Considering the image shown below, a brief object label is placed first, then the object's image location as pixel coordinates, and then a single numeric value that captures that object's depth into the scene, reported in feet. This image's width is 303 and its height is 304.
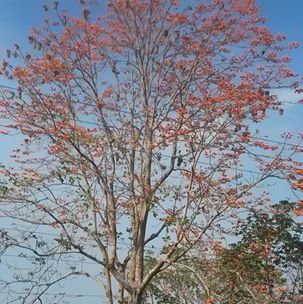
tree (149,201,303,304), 27.50
